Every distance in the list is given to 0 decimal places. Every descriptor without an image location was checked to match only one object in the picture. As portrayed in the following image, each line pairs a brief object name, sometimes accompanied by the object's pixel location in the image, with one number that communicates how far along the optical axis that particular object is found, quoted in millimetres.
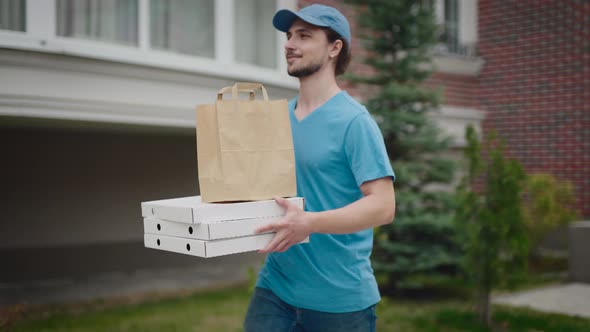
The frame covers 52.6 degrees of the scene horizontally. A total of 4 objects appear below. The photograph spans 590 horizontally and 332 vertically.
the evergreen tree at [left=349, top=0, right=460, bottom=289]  6703
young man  2273
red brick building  9164
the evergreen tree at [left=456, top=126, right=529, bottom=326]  5430
